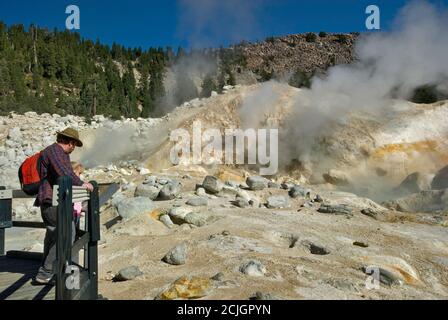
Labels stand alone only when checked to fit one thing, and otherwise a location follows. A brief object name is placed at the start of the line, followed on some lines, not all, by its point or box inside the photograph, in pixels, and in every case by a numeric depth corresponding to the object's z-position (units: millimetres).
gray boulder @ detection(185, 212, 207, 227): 5926
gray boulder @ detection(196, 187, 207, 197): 7587
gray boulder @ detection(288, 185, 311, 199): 7934
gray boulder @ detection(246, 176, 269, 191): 8398
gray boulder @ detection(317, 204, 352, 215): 6777
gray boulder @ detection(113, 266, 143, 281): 4086
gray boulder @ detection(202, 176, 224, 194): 7816
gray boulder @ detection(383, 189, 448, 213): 7770
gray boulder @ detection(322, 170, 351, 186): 10023
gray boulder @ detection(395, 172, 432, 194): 9164
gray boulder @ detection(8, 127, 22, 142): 17175
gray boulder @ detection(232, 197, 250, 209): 7034
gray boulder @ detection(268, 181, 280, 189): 8666
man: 3045
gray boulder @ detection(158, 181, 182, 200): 7328
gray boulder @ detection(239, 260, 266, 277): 3928
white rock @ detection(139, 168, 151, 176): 10691
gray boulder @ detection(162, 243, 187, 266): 4496
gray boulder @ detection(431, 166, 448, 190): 9039
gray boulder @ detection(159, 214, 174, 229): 6046
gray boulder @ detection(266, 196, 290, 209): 7227
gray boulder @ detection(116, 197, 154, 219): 6500
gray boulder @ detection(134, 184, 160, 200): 7523
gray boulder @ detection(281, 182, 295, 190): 8633
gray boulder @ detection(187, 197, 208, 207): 6824
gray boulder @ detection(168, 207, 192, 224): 6113
